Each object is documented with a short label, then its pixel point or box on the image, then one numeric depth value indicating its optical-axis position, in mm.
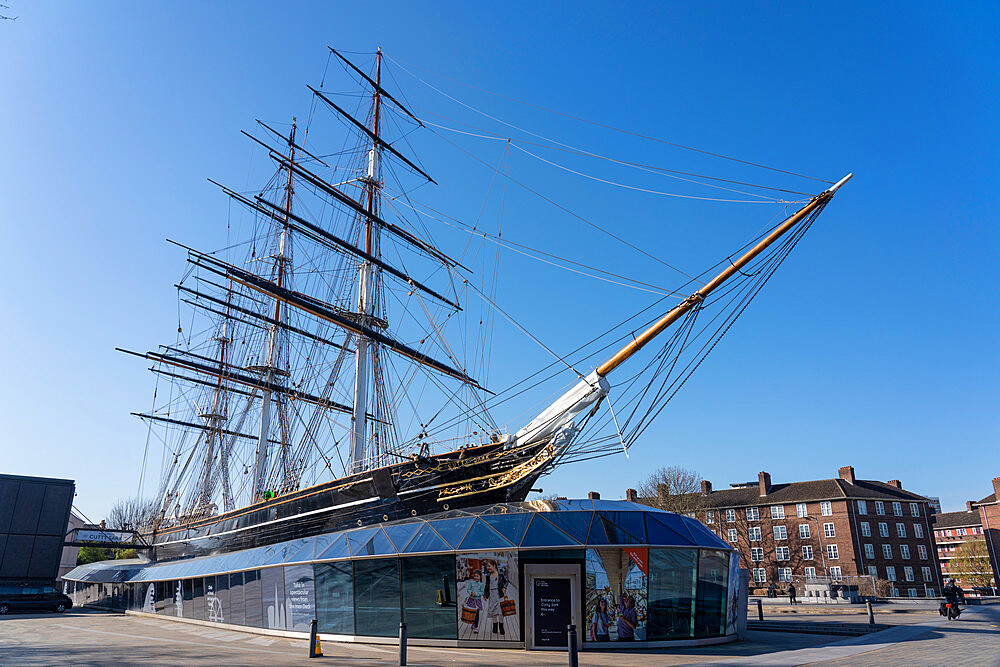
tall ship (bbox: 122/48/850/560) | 19859
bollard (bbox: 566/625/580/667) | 10672
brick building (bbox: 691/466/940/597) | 59250
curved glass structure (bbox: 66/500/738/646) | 16266
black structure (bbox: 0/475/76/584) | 43875
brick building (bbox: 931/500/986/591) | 88750
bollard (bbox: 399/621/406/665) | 13609
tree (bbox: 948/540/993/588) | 69431
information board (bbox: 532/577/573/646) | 16312
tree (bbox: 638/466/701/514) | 57375
